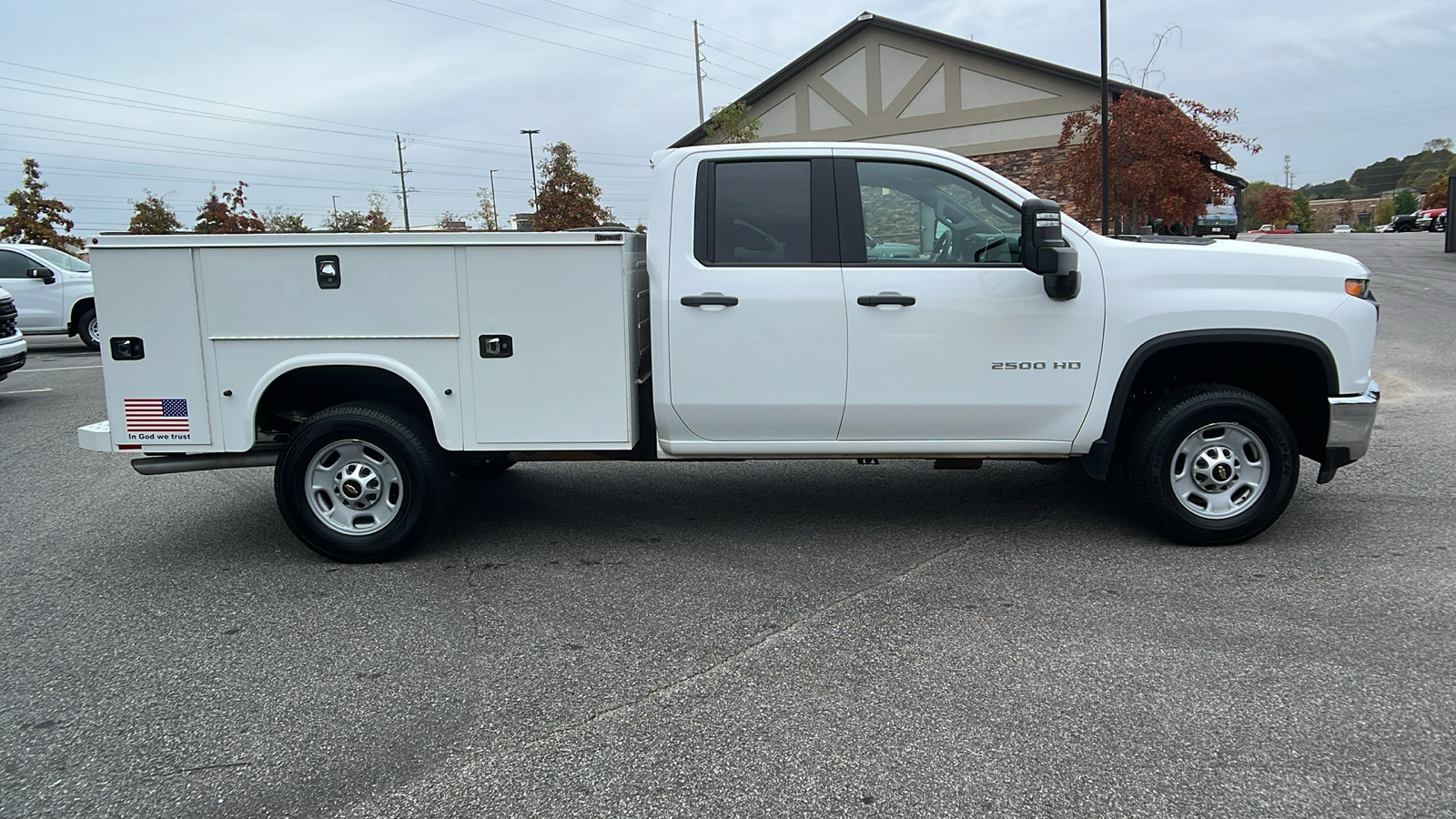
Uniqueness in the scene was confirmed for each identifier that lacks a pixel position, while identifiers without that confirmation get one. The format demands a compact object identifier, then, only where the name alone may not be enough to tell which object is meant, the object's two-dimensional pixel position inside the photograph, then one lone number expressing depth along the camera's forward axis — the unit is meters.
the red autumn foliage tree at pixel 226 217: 40.94
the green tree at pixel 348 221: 56.64
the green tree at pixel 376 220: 54.09
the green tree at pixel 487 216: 57.04
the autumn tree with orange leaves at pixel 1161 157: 16.58
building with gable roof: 26.66
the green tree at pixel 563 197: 37.78
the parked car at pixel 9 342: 10.66
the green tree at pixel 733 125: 29.17
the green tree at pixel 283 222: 47.91
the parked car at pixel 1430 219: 54.84
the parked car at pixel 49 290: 16.11
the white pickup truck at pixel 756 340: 4.92
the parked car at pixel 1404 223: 62.03
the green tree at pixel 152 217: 41.91
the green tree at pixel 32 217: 32.50
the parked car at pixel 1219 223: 30.99
